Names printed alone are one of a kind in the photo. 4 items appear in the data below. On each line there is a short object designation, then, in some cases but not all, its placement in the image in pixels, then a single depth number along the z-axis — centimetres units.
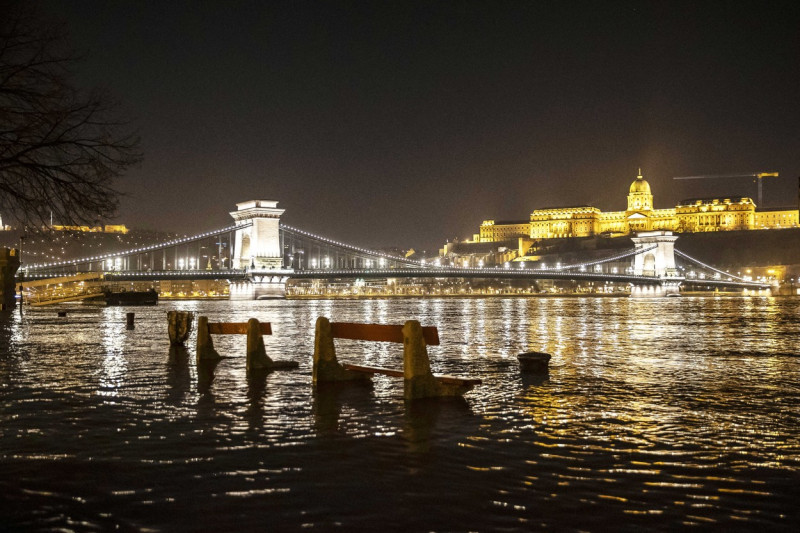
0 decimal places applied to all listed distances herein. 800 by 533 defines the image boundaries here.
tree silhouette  989
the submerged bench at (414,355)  931
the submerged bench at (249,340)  1255
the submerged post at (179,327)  1756
